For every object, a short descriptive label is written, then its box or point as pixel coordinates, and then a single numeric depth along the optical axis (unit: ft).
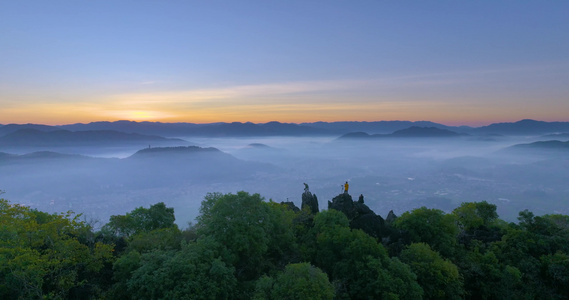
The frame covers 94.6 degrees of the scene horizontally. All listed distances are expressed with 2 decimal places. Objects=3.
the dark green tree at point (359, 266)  76.74
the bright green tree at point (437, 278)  82.89
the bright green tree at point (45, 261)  63.36
